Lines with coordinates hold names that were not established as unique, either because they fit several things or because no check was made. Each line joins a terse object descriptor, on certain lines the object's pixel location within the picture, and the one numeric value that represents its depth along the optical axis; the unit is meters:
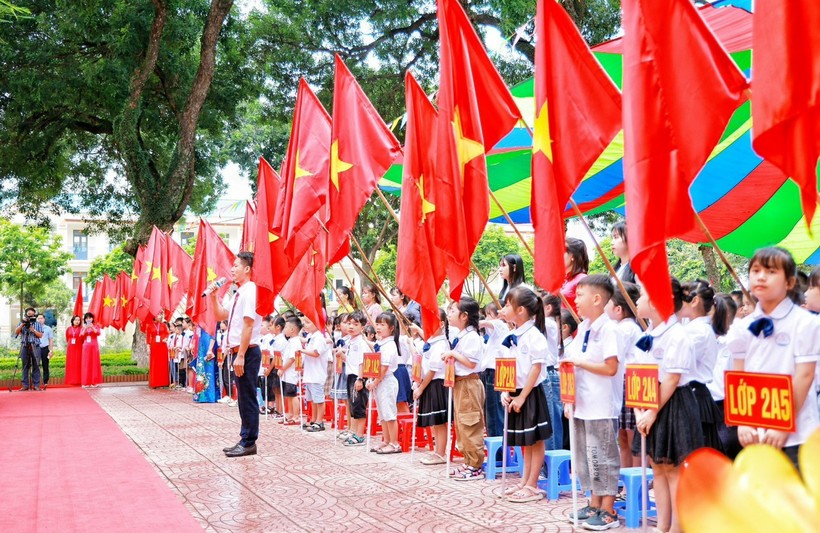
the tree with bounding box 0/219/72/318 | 32.91
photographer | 18.83
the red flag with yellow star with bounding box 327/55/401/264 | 7.77
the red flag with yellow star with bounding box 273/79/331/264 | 8.53
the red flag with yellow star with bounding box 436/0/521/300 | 6.20
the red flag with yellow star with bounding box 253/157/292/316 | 9.06
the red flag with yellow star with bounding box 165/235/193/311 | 16.27
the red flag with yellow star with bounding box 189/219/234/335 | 13.42
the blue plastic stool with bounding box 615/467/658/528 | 4.91
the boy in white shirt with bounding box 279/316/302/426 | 10.75
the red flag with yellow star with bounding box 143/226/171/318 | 16.66
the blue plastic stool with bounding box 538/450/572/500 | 5.77
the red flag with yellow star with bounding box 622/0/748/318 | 3.94
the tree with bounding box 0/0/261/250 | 17.92
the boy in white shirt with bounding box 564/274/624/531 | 4.85
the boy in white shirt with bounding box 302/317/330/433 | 9.86
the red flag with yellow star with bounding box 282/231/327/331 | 9.20
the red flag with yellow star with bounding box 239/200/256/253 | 12.80
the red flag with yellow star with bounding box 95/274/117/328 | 24.42
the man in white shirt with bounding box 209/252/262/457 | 7.66
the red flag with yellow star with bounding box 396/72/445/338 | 6.54
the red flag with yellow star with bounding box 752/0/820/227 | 3.23
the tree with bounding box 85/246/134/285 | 36.91
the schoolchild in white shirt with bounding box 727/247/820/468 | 3.40
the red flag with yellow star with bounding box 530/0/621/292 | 5.16
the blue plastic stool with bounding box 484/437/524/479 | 6.47
